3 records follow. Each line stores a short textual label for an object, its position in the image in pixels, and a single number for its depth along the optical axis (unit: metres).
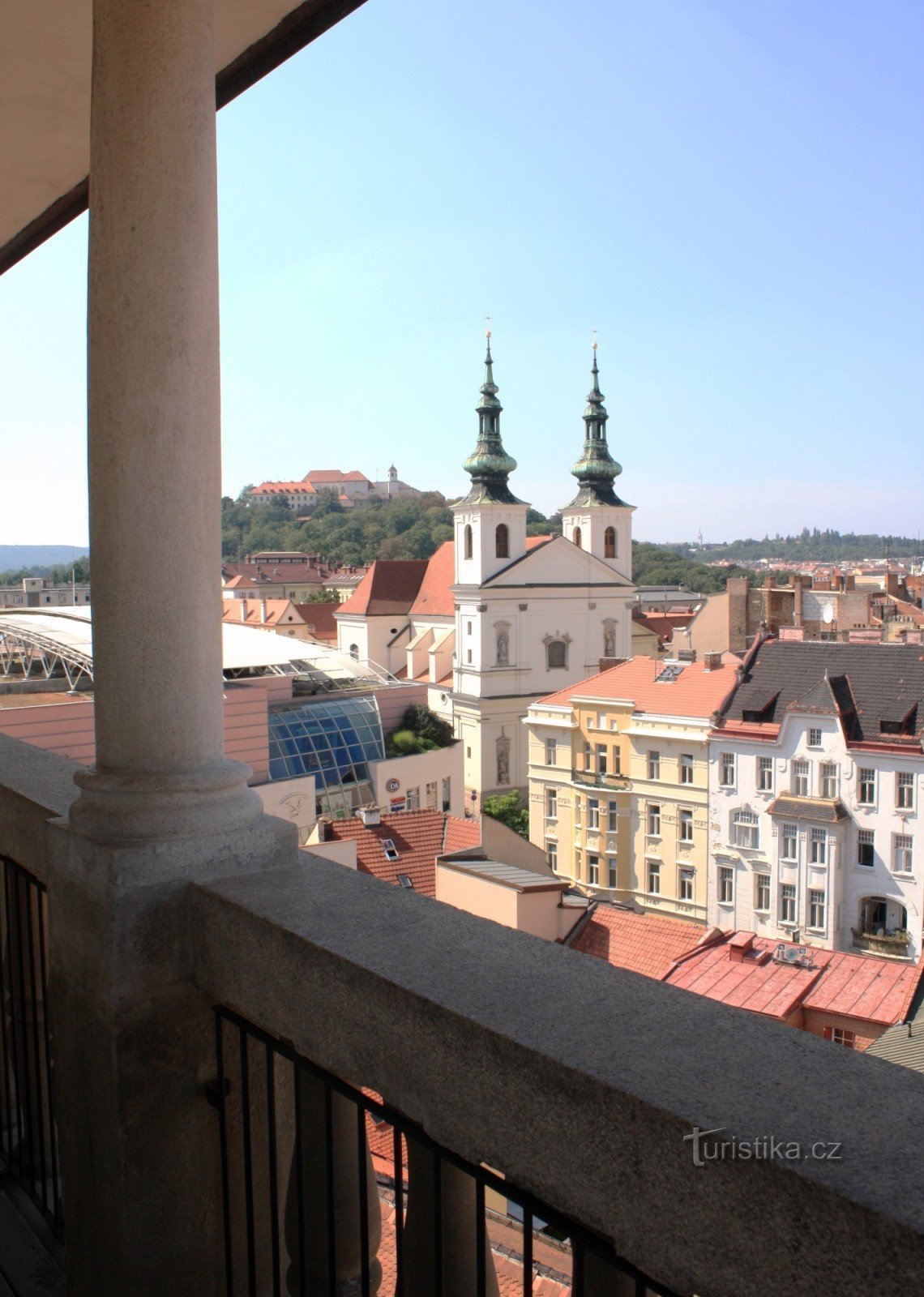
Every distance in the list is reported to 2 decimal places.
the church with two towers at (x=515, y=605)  54.56
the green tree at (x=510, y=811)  46.28
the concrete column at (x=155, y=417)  2.22
